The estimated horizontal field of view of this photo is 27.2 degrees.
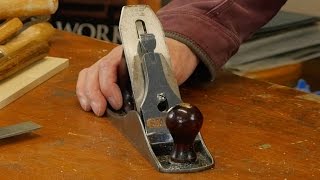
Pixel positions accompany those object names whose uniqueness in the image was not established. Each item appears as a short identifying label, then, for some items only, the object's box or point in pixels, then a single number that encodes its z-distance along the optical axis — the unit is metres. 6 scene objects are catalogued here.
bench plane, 0.77
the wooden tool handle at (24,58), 1.06
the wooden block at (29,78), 1.01
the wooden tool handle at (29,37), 1.08
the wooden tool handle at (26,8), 1.17
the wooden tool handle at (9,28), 1.10
